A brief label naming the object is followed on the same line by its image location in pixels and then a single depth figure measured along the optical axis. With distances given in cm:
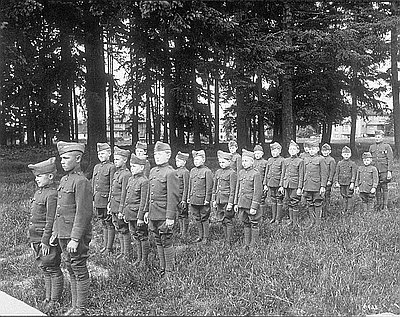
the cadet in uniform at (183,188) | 708
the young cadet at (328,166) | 864
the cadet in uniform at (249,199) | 617
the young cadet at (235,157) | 802
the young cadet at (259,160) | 798
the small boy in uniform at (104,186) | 615
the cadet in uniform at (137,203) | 546
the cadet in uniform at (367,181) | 856
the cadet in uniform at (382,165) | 905
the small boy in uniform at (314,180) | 789
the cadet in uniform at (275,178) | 826
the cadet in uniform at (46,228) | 414
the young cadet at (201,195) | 677
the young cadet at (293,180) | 793
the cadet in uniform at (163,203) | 500
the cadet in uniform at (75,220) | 389
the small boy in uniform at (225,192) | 660
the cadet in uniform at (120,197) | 586
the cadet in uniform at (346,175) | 881
